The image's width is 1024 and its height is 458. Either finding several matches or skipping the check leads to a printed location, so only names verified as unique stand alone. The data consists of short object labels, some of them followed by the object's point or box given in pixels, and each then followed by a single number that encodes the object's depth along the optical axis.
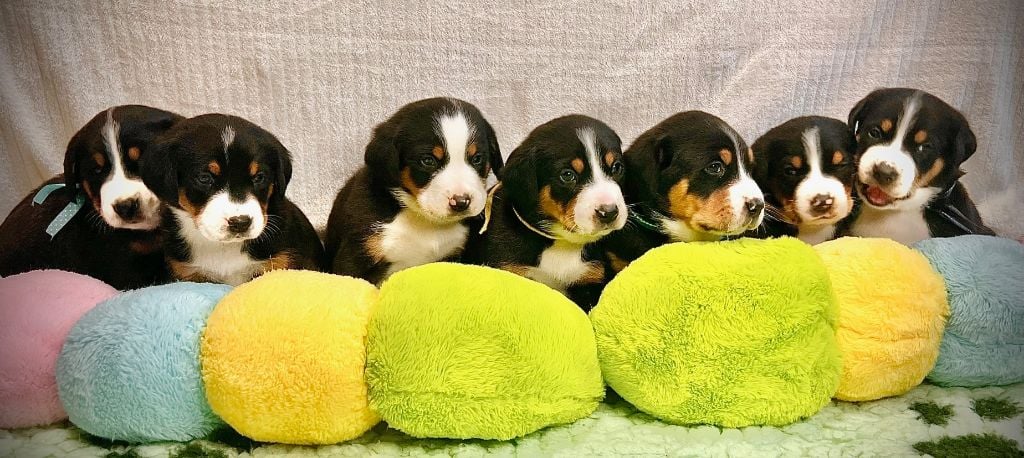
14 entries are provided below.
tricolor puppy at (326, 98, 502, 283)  0.60
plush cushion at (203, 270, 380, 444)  0.45
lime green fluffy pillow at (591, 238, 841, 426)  0.48
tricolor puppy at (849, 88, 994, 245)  0.63
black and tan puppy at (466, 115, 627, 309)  0.58
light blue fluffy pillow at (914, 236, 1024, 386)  0.52
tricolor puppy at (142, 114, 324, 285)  0.56
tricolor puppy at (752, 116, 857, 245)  0.61
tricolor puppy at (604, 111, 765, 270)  0.57
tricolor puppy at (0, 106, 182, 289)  0.61
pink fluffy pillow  0.47
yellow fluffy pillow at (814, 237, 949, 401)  0.50
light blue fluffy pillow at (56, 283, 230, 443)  0.46
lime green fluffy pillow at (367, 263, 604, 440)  0.45
